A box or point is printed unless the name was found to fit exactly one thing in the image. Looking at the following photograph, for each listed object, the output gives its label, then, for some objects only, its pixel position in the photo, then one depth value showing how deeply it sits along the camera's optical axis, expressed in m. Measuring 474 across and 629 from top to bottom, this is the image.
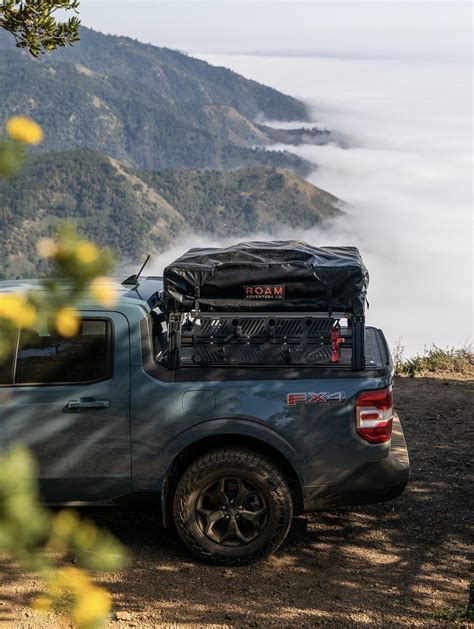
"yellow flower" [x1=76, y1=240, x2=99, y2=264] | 2.19
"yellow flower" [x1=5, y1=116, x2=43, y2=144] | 2.14
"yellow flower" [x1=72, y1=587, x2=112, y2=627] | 2.26
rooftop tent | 5.27
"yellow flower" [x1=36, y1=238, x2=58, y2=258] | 2.08
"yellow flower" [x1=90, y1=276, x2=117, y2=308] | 2.27
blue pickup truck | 5.34
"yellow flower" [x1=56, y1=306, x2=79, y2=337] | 2.32
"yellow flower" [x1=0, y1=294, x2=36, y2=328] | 2.20
